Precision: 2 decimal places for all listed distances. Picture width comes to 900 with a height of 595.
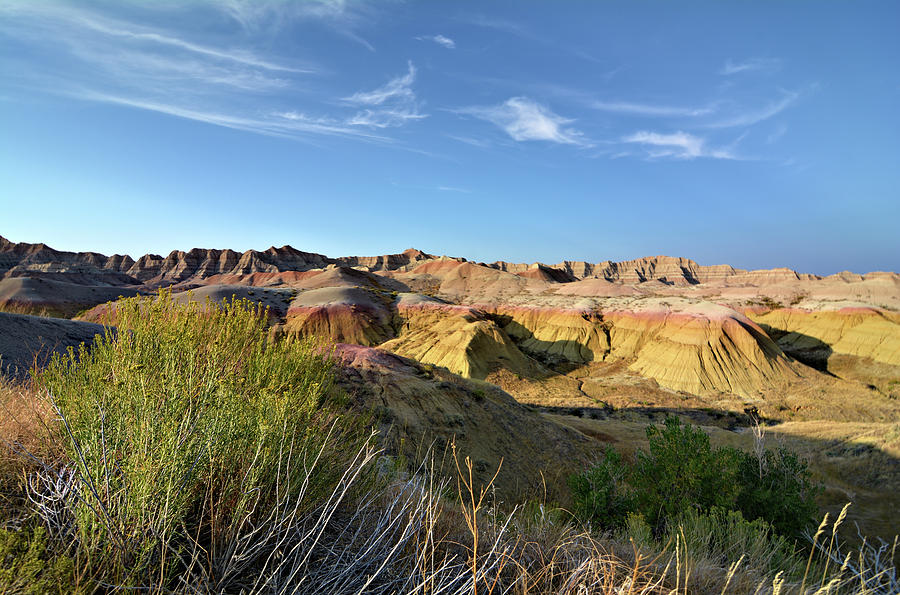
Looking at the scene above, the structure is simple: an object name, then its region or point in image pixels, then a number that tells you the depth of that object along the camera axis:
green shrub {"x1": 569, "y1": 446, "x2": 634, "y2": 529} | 9.49
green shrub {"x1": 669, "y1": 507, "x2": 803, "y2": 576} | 4.83
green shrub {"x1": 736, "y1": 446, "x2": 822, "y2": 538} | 10.58
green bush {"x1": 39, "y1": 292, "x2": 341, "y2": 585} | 2.48
